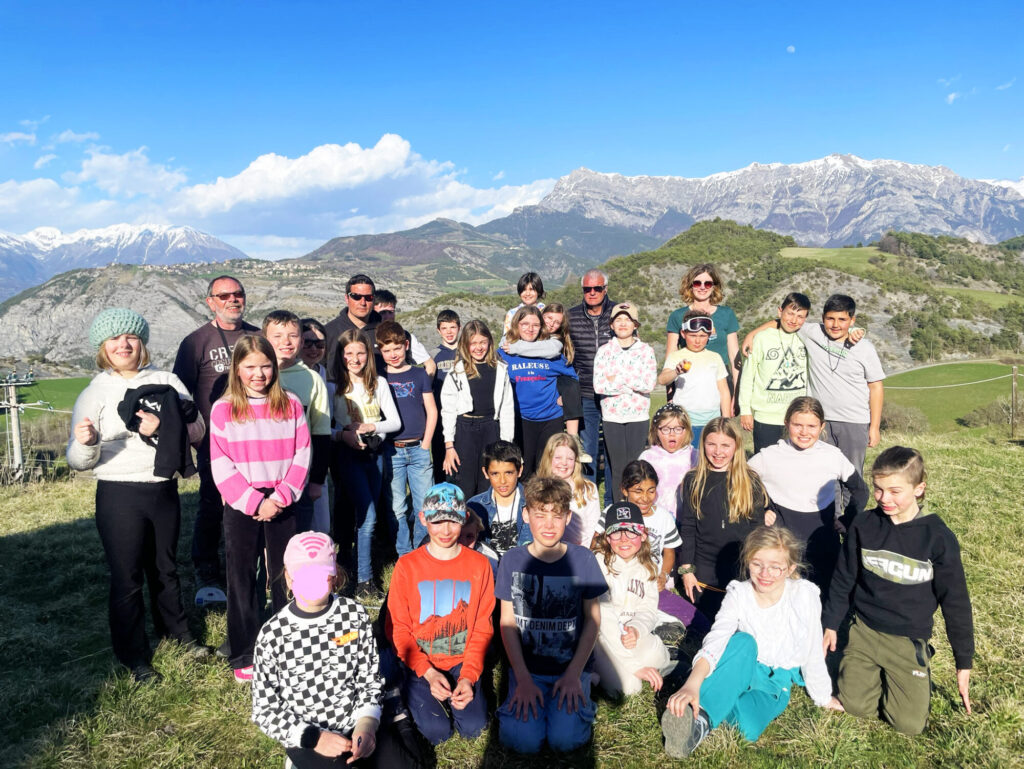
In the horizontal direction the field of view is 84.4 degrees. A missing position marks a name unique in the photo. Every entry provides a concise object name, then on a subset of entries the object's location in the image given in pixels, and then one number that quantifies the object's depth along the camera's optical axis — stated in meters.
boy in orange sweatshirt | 3.02
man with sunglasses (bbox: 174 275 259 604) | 4.40
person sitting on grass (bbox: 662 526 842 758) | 3.01
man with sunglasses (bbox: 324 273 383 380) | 5.24
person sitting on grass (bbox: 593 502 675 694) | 3.37
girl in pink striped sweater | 3.26
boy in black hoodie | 3.01
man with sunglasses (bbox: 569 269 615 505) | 5.65
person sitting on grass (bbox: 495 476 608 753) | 3.18
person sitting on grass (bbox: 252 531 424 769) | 2.43
